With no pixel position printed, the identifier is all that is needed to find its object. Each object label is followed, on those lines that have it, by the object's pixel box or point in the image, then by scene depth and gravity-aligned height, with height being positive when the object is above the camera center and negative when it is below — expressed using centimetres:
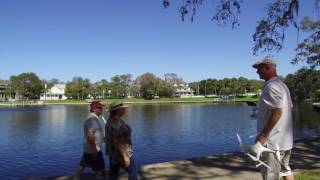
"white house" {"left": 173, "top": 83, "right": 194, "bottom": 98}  11862 +156
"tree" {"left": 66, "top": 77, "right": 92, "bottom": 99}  10323 +288
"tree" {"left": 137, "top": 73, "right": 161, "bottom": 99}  9972 +379
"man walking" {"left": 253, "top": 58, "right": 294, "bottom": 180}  386 -36
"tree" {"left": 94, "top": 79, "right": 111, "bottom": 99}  10479 +244
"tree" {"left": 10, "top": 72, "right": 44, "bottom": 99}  11018 +458
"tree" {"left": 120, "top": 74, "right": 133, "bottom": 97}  10560 +495
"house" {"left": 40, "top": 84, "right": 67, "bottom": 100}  12637 +145
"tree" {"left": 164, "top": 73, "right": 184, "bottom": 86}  11059 +606
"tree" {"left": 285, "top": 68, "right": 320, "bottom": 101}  1863 +65
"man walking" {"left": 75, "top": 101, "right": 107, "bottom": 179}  547 -87
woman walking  465 -77
